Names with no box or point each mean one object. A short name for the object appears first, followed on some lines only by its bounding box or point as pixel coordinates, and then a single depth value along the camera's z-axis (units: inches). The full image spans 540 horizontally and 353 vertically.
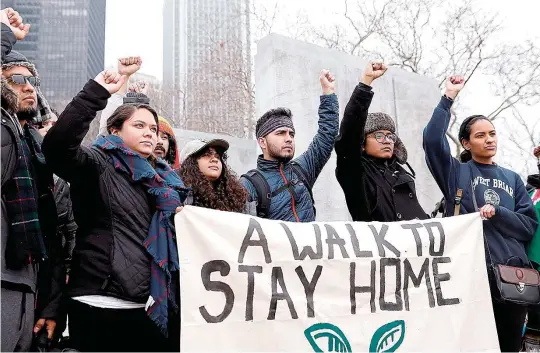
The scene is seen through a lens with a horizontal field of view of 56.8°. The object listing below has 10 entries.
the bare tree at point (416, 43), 660.1
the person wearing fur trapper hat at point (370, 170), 131.3
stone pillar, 237.3
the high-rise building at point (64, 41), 3221.0
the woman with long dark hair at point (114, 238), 91.4
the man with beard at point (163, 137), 131.7
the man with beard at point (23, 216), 89.1
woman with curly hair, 117.7
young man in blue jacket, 125.8
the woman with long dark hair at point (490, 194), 121.4
